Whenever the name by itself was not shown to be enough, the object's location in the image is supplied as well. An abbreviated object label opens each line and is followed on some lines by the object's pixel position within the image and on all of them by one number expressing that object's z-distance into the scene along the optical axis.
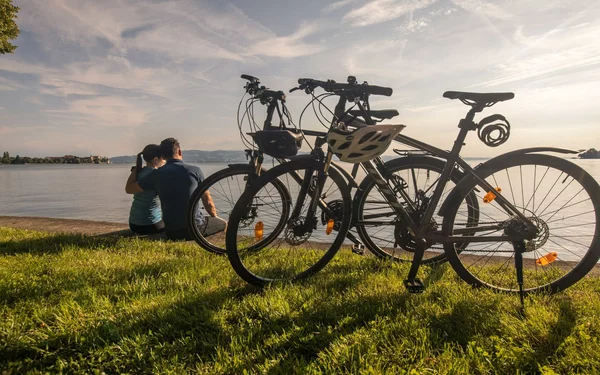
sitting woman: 5.69
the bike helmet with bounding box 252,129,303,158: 3.33
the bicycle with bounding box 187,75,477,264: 3.46
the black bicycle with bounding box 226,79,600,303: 2.91
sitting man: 5.15
